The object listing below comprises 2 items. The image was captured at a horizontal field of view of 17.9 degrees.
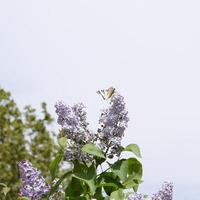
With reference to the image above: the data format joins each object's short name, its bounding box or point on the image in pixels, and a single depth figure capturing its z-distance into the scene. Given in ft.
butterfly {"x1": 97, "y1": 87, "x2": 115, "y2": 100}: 13.09
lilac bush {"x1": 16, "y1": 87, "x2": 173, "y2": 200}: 12.35
